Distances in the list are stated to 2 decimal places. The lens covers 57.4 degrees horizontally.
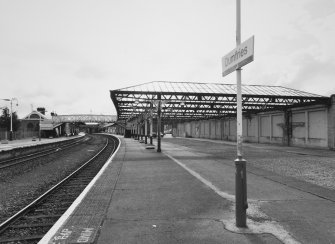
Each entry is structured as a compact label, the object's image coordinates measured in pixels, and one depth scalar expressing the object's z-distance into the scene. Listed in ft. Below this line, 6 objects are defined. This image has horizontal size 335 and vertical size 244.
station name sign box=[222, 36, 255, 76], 16.92
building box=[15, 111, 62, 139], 227.51
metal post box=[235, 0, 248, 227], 17.24
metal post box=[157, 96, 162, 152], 71.62
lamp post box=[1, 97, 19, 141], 150.22
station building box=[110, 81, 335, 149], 81.05
